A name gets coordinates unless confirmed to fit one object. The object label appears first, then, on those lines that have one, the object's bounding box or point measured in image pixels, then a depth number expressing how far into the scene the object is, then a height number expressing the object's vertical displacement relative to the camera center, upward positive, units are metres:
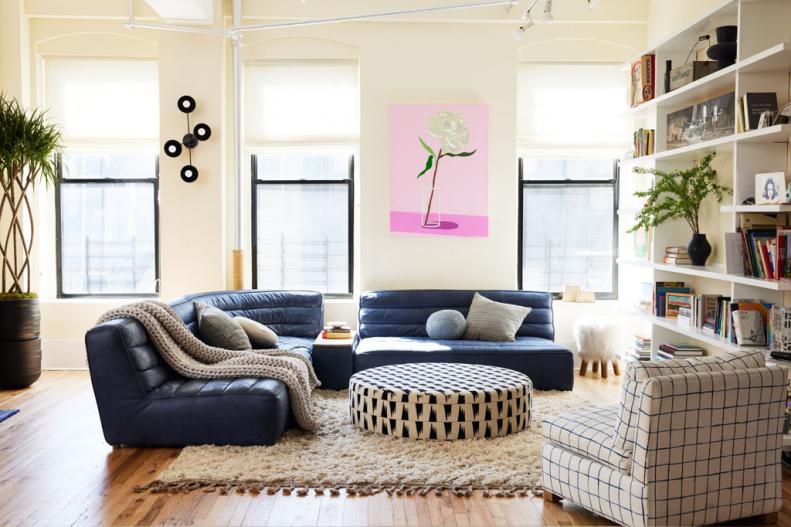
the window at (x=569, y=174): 7.32 +0.62
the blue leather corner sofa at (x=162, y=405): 4.44 -0.98
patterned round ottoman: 4.59 -1.03
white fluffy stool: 6.74 -0.90
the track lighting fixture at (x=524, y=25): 6.17 +1.74
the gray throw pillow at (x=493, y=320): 6.41 -0.70
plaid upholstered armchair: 3.11 -0.89
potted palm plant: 6.19 -0.10
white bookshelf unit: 4.45 +0.59
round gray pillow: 6.44 -0.74
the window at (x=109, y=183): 7.21 +0.52
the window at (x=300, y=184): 7.23 +0.52
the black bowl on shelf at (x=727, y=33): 4.82 +1.30
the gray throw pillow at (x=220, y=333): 5.52 -0.69
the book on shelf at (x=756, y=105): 4.45 +0.78
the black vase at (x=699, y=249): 5.34 -0.08
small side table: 6.02 -1.00
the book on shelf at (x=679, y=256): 5.52 -0.13
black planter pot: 6.19 -0.87
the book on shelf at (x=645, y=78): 5.91 +1.25
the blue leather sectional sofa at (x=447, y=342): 6.02 -0.86
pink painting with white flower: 7.11 +0.65
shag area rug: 3.85 -1.23
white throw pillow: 5.85 -0.74
